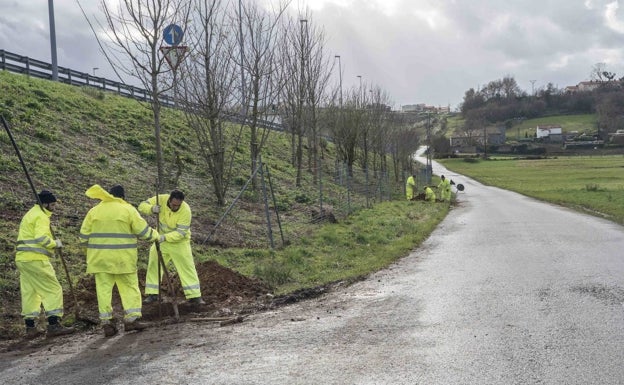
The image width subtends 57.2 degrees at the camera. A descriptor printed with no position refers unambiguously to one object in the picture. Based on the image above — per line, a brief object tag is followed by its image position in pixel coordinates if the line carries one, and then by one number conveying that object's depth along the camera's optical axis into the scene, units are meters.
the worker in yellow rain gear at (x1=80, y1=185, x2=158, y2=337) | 6.89
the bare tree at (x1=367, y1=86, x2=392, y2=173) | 36.85
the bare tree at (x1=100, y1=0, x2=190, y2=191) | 11.94
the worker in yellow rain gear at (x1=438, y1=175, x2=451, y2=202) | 31.95
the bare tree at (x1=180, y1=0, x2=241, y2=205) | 14.49
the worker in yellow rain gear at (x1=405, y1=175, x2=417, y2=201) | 30.26
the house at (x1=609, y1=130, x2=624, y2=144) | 112.19
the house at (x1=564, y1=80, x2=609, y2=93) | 155.25
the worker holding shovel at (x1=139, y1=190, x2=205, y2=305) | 7.93
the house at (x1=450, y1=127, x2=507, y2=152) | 131.62
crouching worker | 30.37
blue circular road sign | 12.27
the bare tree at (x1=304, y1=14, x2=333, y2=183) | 24.61
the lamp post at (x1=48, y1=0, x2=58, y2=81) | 20.06
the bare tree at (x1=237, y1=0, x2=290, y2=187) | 16.38
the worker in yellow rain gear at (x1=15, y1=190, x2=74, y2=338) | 6.92
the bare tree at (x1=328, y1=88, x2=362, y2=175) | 33.28
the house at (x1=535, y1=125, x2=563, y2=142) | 126.06
